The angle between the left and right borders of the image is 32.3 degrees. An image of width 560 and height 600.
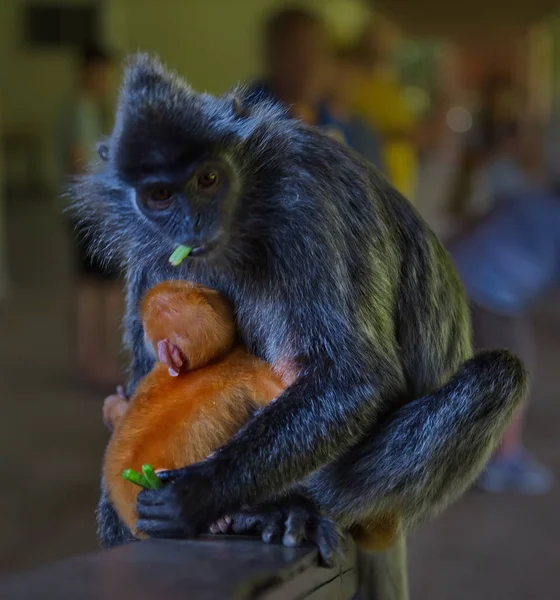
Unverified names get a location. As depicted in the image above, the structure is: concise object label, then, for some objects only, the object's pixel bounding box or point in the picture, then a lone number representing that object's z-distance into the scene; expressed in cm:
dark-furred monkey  165
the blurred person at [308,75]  372
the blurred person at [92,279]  643
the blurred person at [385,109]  503
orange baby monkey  156
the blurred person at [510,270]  488
